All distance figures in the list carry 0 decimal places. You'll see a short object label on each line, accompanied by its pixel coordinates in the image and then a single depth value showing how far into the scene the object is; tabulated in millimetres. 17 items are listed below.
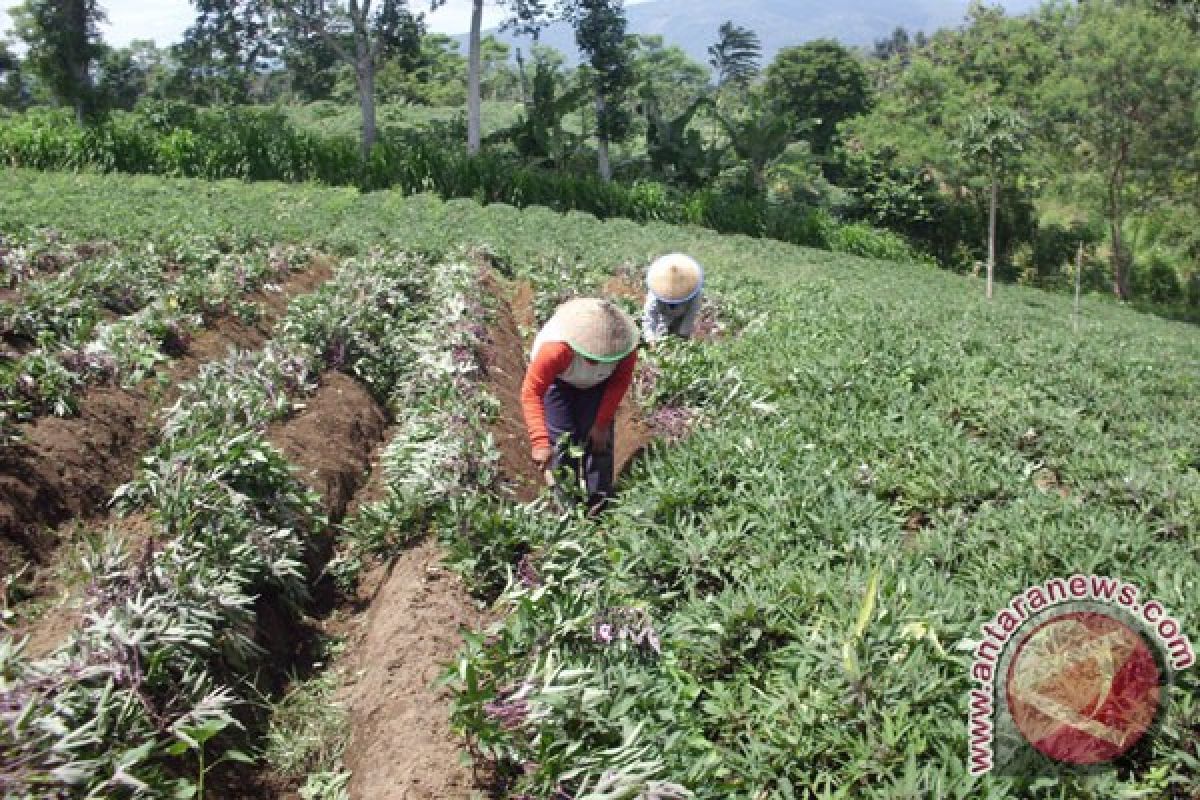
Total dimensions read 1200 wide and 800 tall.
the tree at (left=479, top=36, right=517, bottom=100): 51244
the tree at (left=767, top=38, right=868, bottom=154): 41750
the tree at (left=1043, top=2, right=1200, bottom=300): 23688
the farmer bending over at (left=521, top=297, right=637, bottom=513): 4707
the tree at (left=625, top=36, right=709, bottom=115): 50094
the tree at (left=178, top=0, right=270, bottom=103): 24938
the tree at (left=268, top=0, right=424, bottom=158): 23734
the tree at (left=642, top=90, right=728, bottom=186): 25922
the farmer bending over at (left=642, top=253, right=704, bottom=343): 6109
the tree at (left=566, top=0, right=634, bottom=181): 24516
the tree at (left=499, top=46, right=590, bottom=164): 24547
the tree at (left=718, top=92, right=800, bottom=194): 24875
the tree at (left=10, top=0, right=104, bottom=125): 23266
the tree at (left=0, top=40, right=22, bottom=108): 41969
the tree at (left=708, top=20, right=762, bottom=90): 32812
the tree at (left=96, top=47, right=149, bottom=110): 24391
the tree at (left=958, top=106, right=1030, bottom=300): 21719
